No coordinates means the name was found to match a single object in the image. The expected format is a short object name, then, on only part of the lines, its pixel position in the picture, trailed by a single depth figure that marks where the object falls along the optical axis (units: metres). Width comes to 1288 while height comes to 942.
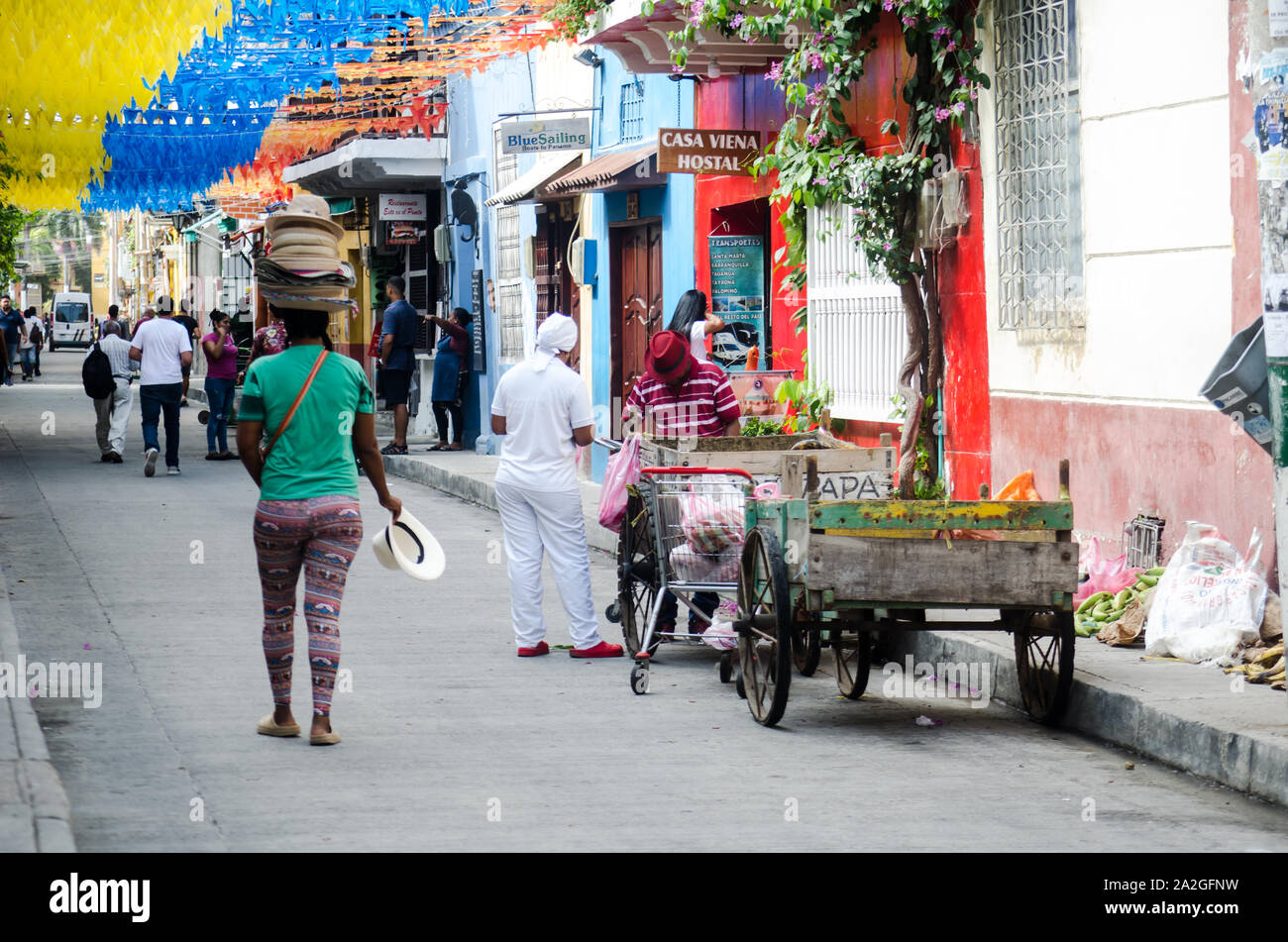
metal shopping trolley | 8.62
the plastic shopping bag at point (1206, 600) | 8.30
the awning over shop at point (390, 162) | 25.28
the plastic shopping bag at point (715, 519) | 8.62
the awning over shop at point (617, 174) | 16.38
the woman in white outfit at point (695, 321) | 11.97
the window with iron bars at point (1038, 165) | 10.41
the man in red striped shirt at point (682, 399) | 9.74
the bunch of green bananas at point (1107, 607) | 9.16
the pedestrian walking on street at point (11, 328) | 43.72
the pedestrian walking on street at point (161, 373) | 19.84
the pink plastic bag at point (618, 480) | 9.37
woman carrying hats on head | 7.09
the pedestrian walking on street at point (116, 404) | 21.28
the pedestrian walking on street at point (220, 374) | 21.68
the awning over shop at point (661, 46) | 14.02
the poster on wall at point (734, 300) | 15.59
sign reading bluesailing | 17.83
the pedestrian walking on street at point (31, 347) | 46.62
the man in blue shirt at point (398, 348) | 21.53
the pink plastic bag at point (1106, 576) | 9.60
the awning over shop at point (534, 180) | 19.12
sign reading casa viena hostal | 14.05
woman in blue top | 22.94
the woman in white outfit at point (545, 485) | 9.53
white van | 76.31
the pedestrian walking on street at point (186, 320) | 28.02
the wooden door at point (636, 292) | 17.67
